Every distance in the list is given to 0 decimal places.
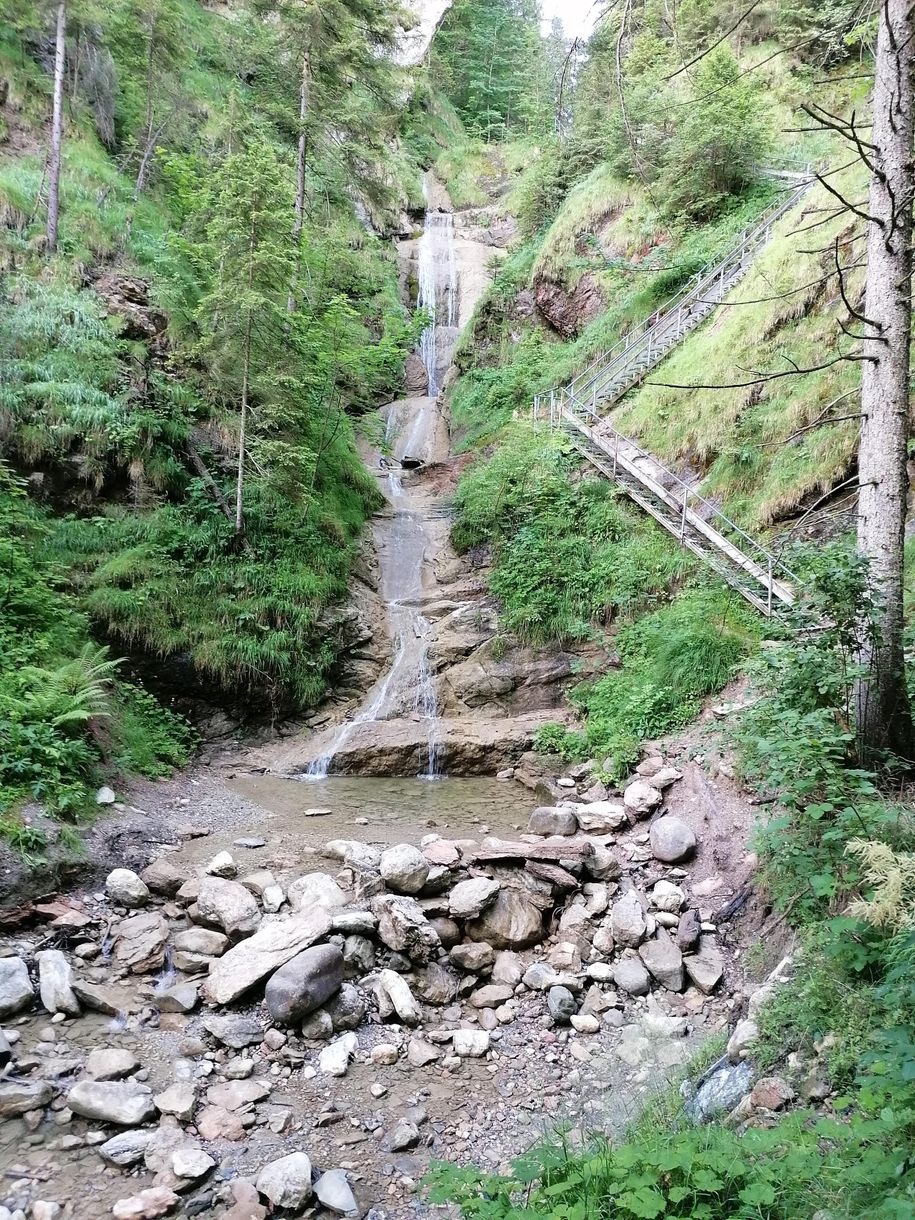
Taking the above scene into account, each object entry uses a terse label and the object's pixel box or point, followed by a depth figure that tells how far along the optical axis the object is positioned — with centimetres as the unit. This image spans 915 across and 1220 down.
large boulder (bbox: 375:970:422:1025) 517
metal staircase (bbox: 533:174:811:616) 996
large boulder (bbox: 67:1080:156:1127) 408
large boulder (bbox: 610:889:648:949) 589
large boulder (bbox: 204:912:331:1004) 513
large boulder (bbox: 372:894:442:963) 573
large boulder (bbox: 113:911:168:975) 554
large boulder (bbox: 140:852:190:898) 652
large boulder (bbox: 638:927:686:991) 543
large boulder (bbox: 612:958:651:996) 543
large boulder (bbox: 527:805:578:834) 788
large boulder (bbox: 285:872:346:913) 616
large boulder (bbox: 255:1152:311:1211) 362
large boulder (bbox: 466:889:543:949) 607
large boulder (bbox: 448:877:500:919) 612
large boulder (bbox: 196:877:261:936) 586
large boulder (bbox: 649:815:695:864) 682
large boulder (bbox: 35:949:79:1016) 494
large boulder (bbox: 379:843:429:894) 641
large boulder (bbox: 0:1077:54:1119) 410
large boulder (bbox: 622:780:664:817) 789
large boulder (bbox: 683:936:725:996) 529
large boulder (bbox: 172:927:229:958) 567
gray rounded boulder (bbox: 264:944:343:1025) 496
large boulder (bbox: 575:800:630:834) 777
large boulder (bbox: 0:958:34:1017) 482
